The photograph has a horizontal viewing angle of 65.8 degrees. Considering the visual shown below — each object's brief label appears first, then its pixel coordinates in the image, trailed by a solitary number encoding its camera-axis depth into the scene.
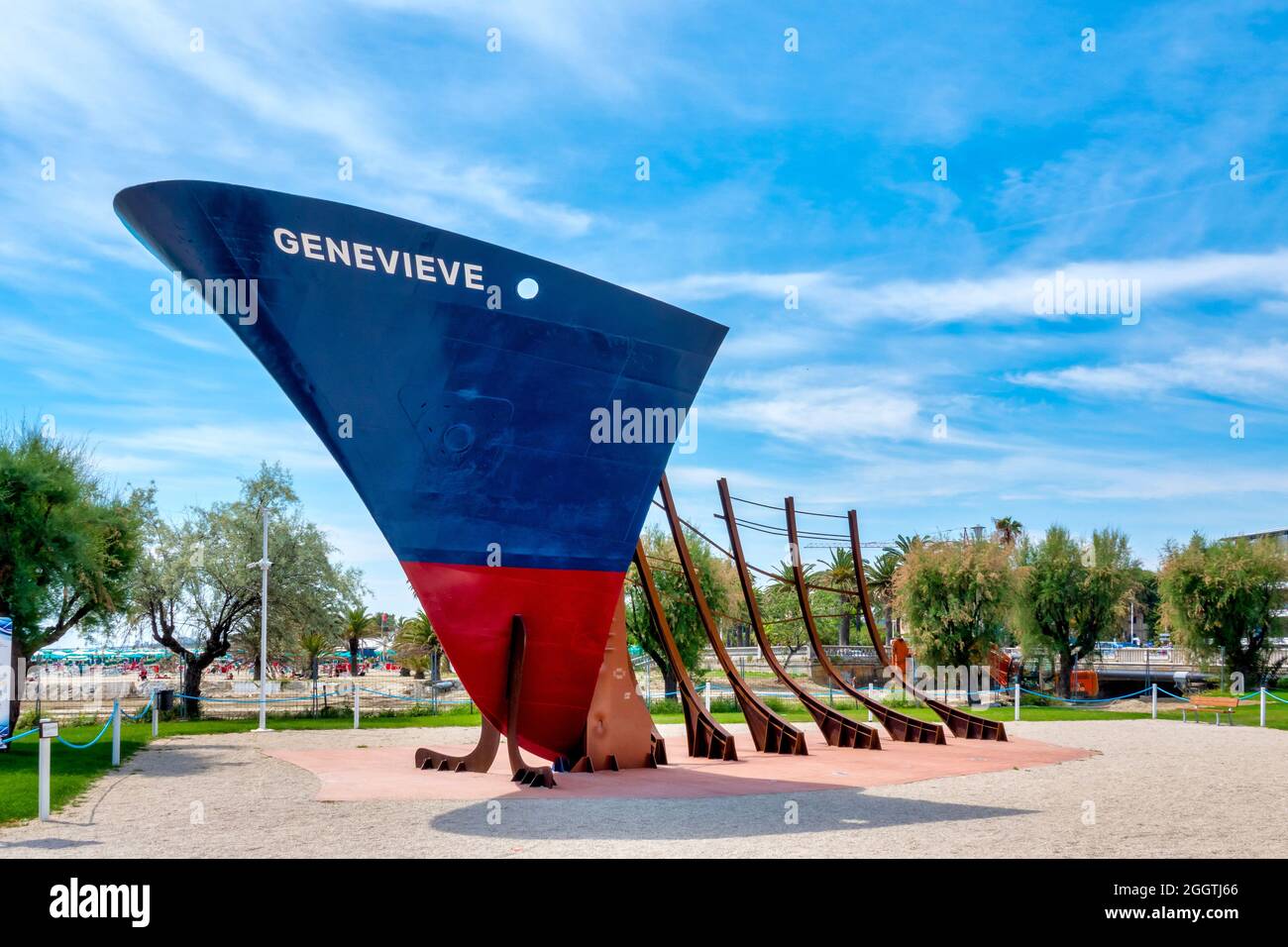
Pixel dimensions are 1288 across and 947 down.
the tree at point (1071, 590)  31.97
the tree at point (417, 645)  51.44
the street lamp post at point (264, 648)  20.85
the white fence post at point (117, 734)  14.80
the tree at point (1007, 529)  60.25
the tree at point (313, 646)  31.56
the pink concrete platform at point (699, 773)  11.38
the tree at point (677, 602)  30.30
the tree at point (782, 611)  63.25
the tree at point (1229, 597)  30.47
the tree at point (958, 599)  30.19
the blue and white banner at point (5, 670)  13.81
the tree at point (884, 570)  47.28
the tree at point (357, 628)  46.94
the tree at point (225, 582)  25.97
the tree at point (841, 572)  50.94
